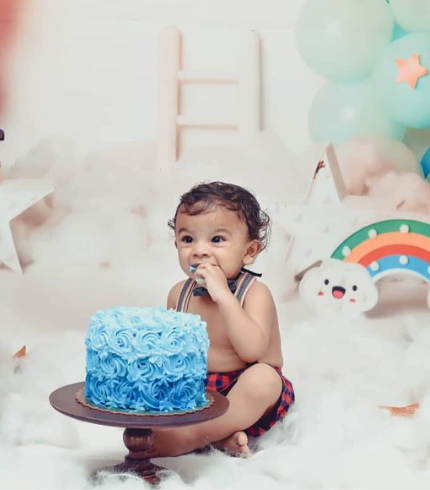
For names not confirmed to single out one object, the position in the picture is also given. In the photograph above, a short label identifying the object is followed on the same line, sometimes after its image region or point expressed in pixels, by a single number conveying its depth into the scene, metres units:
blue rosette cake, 1.58
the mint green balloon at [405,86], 2.54
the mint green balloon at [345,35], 2.59
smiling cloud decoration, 2.66
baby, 1.82
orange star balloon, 2.54
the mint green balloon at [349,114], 2.63
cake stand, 1.51
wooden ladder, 2.71
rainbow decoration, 2.65
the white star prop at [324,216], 2.67
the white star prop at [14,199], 2.63
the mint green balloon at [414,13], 2.59
